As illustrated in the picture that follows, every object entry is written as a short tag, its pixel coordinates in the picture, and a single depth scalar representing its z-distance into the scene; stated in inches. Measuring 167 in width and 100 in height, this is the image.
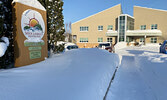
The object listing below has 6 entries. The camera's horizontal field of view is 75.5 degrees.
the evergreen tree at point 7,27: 171.8
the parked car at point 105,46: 773.1
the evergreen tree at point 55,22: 291.3
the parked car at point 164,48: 492.5
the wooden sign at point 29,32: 181.3
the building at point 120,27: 1325.0
